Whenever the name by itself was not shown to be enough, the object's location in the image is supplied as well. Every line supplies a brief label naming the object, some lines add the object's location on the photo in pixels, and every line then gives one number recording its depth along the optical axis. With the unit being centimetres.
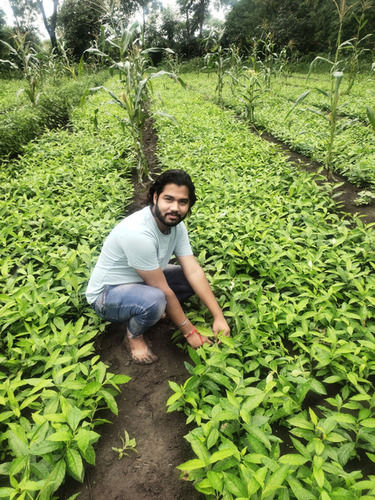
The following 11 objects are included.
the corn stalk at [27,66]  743
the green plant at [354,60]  949
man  212
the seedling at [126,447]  172
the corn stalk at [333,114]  394
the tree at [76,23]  2975
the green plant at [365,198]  404
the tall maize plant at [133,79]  429
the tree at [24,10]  4078
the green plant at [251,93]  720
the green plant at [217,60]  926
